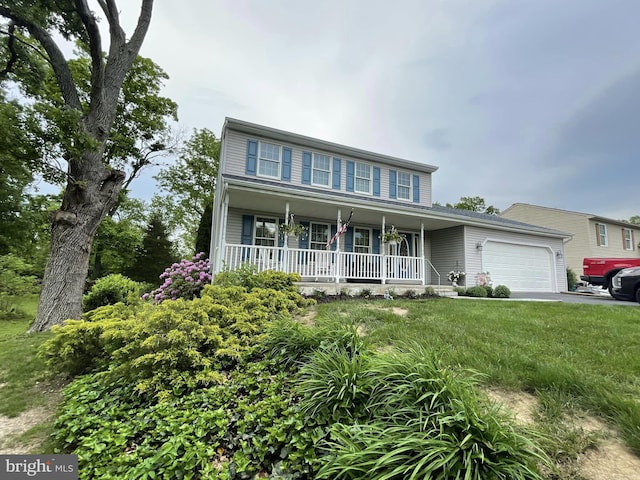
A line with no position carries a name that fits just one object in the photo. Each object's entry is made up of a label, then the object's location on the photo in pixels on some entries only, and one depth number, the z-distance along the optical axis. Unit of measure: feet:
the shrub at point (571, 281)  52.56
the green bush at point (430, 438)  4.56
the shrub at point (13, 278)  32.45
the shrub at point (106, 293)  31.19
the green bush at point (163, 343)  9.35
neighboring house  60.54
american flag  28.21
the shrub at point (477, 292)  32.40
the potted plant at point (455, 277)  35.63
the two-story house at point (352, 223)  28.84
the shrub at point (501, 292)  32.83
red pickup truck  36.81
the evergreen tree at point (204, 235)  44.39
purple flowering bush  26.07
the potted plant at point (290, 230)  27.81
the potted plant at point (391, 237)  32.24
